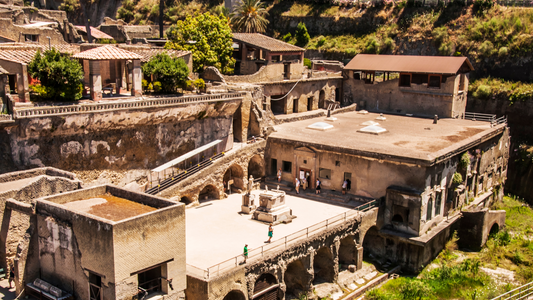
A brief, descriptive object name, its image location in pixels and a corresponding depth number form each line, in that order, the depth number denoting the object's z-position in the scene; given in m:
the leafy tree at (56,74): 34.00
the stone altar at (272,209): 34.44
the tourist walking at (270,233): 31.15
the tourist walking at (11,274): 26.83
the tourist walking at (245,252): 28.38
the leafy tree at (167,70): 40.59
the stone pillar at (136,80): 38.88
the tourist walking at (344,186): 39.75
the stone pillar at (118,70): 40.30
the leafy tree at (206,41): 49.31
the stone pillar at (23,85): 33.97
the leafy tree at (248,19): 64.88
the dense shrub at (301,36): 73.44
